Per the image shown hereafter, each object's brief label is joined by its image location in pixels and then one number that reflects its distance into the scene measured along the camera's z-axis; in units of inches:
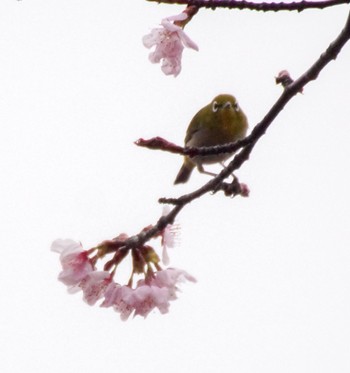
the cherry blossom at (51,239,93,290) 246.7
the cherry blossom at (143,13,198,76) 244.6
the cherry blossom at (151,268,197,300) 250.1
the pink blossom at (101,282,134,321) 238.5
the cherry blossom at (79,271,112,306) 239.3
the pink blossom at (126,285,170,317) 237.0
